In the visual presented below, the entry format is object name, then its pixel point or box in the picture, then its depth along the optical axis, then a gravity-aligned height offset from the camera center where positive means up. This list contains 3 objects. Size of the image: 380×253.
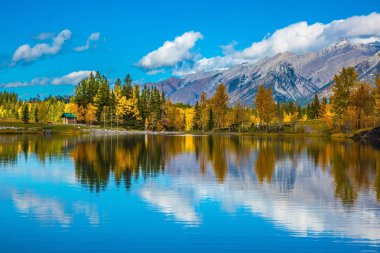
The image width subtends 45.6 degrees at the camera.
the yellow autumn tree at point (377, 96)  126.62 +7.64
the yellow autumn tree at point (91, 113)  197.88 +6.54
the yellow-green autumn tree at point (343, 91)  142.00 +10.43
